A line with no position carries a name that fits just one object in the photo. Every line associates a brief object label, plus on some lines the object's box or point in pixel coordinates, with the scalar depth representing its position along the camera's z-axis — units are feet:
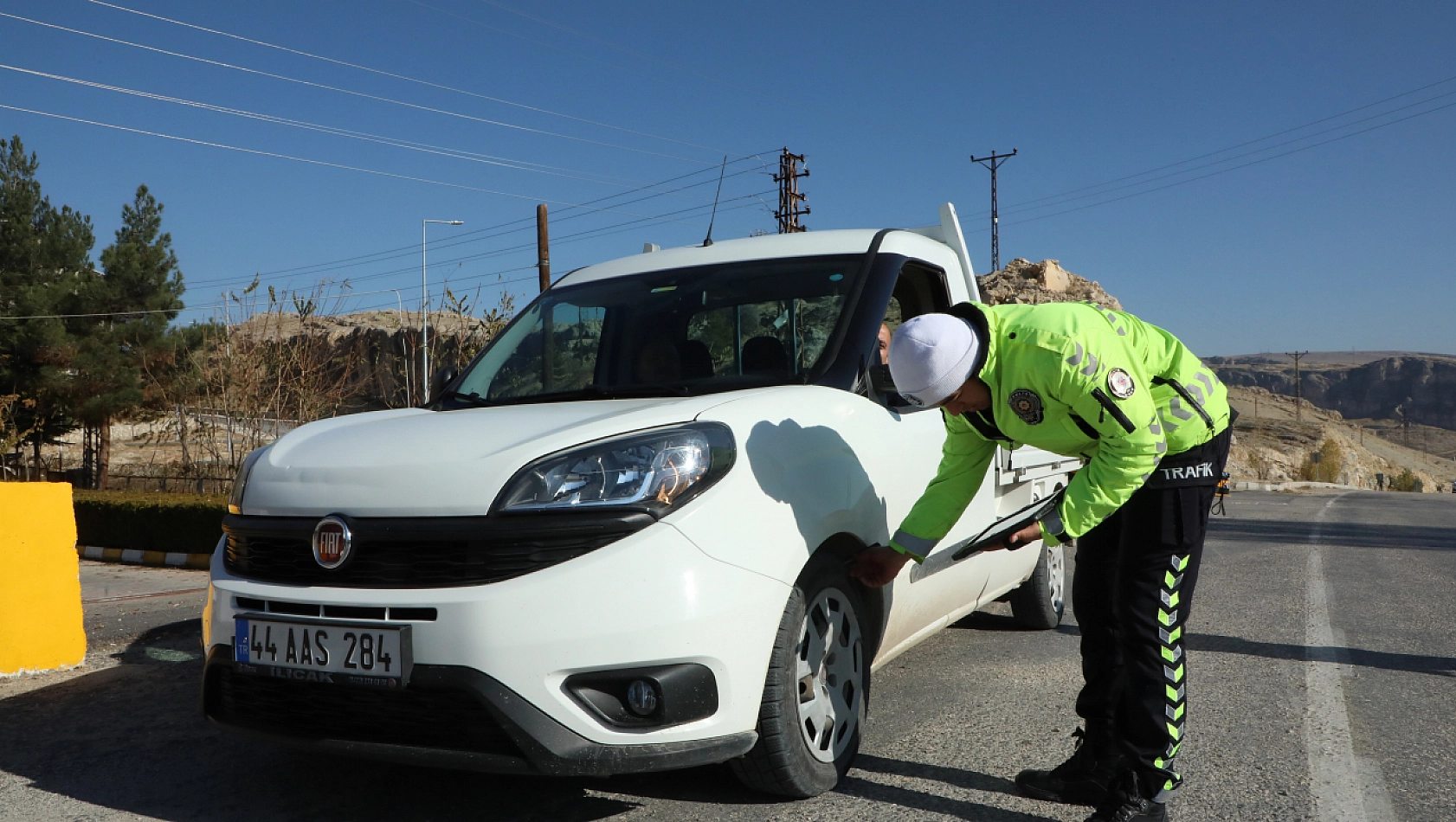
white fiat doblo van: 8.34
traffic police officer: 9.06
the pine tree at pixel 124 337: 102.73
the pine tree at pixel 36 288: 98.53
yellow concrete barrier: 16.21
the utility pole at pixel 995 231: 158.61
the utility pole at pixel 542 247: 76.69
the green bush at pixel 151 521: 41.91
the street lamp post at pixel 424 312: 68.36
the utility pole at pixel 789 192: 119.03
